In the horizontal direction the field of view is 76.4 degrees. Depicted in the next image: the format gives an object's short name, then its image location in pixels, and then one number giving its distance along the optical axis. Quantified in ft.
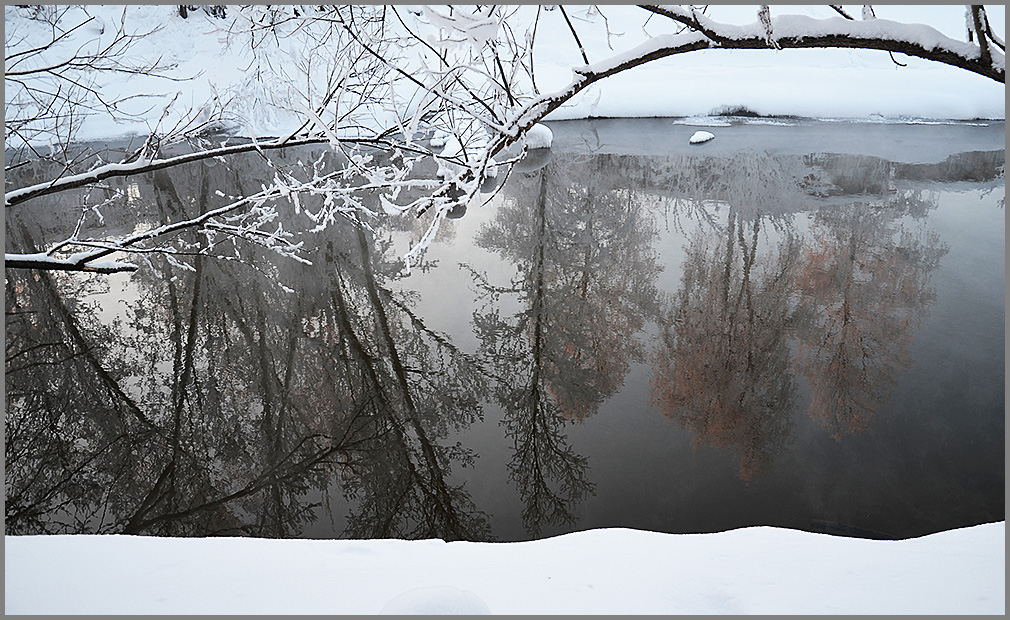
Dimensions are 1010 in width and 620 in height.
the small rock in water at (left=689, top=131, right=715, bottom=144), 53.31
